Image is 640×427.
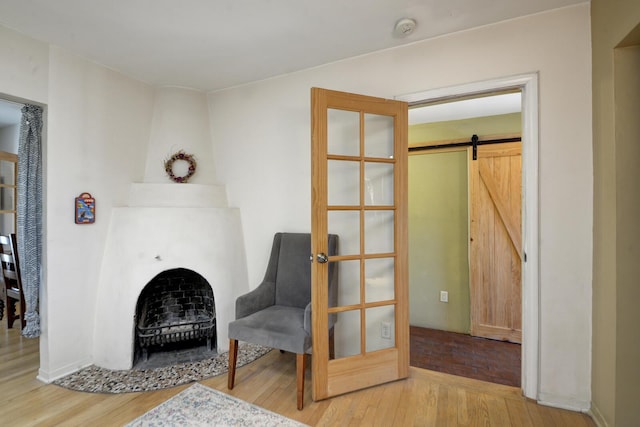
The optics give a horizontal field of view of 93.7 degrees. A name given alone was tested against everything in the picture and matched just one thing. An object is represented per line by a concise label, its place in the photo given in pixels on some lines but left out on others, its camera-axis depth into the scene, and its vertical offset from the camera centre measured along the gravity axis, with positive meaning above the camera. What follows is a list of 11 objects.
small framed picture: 2.32 +0.04
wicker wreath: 2.76 +0.45
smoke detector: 1.92 +1.22
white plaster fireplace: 2.39 -0.19
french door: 2.03 -0.15
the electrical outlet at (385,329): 2.17 -0.85
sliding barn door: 3.13 -0.31
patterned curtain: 2.21 +0.05
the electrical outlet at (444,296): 3.44 -0.96
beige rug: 1.73 -1.21
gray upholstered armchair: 1.89 -0.72
